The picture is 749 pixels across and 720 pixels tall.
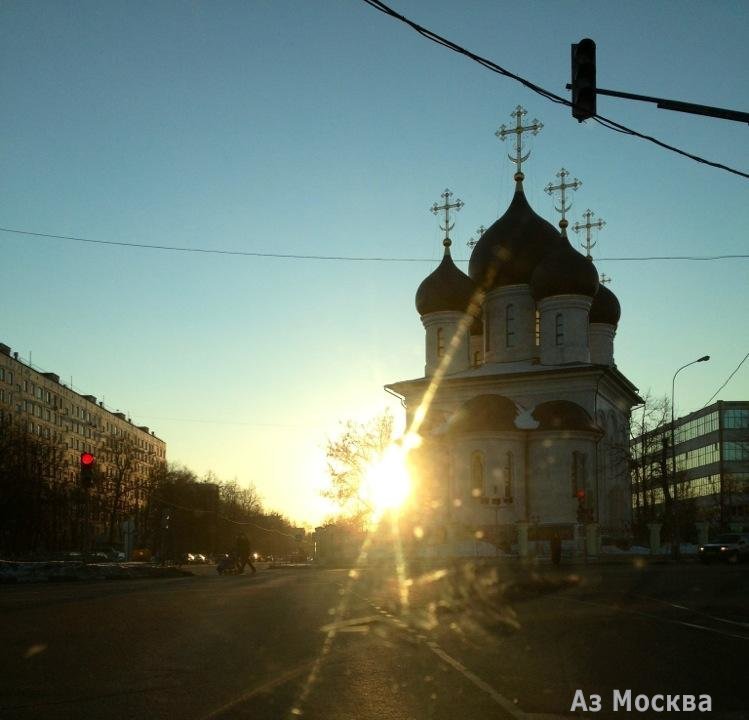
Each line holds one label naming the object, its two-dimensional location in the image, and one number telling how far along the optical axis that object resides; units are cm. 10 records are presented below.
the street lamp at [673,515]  4656
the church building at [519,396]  5219
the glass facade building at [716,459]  9625
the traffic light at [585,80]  1264
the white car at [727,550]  4350
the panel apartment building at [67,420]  8100
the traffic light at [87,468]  2266
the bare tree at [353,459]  6669
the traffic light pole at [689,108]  1283
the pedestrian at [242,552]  3881
